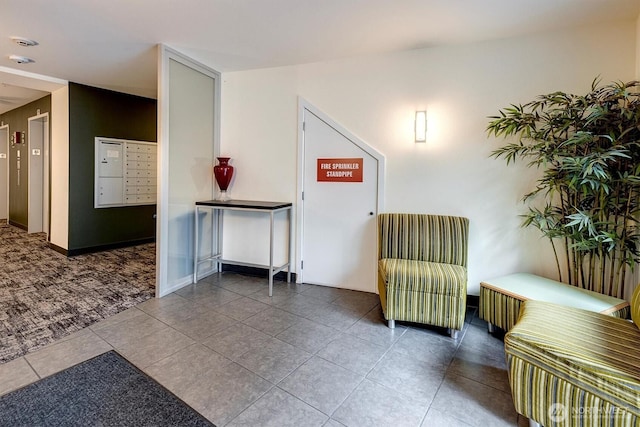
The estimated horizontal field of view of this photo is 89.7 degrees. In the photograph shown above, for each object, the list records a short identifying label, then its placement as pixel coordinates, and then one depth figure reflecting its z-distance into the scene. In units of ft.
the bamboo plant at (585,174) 7.51
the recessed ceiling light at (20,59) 11.77
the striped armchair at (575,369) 4.51
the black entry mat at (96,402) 5.39
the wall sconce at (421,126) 10.52
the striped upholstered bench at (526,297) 7.28
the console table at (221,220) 11.28
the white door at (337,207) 11.55
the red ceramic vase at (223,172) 12.76
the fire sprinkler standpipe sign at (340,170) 11.57
